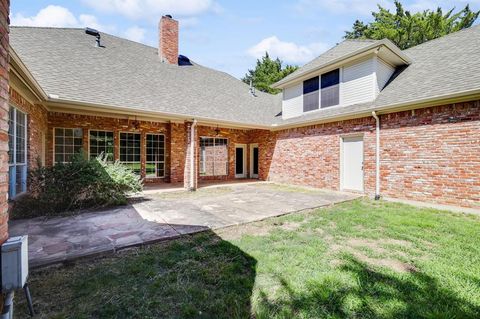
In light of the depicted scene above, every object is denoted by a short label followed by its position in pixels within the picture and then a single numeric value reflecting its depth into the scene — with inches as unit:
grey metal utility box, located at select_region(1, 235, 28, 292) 71.1
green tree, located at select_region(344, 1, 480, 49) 754.8
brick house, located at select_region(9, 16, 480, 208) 241.8
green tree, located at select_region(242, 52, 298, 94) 1115.9
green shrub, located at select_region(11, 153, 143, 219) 215.5
